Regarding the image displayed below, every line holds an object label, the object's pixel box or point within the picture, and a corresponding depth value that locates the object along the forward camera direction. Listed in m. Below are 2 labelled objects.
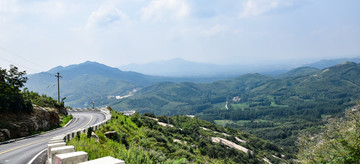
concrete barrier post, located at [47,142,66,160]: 9.18
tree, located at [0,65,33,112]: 23.72
